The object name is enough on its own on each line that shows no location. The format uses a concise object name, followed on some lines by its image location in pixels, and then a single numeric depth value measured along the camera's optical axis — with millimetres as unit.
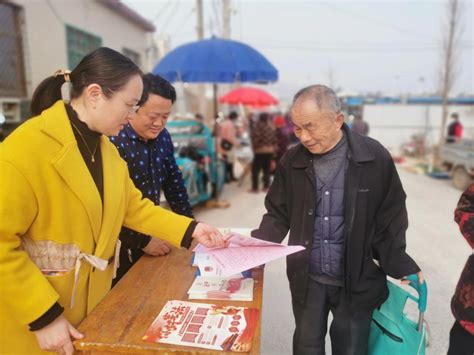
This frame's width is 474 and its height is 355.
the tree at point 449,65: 9925
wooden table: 1094
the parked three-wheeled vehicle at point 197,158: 5570
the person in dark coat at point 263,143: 7199
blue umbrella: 5441
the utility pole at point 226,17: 13781
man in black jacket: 1593
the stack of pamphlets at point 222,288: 1383
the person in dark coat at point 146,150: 1790
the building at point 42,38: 6443
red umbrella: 10984
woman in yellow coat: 1046
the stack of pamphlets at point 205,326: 1093
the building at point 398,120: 15695
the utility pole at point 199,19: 9672
